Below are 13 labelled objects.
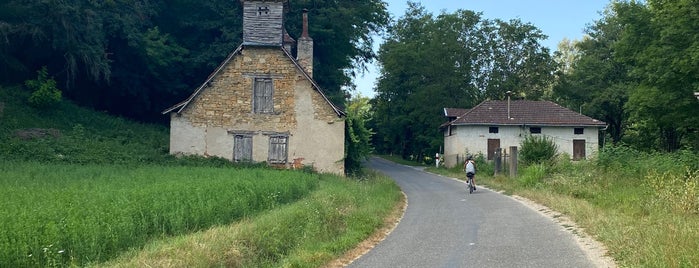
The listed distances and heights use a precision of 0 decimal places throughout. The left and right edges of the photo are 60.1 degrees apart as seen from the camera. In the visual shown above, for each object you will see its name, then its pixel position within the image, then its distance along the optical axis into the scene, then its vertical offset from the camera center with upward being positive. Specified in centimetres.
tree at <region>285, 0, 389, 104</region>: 4269 +886
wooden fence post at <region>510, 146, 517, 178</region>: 2784 -25
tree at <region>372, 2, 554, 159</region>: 5859 +856
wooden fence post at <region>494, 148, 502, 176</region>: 3130 -35
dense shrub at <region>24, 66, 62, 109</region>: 3169 +275
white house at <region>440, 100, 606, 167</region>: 4444 +197
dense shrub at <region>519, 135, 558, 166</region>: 2977 +20
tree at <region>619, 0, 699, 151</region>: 3281 +557
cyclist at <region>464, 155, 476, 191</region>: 2399 -58
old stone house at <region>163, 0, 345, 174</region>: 2948 +158
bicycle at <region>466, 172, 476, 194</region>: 2385 -117
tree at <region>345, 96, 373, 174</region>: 3016 +54
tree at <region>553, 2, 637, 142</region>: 5141 +667
